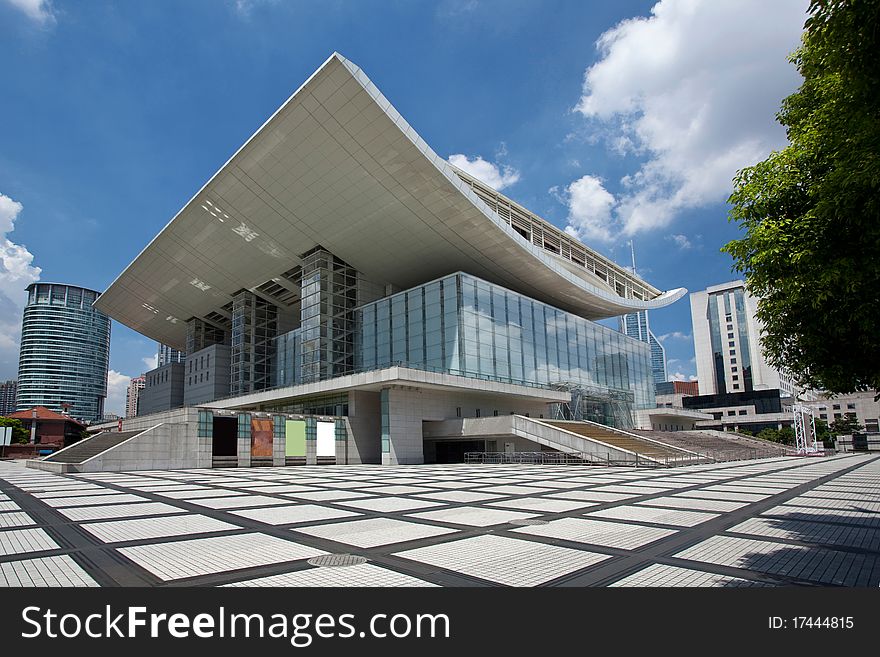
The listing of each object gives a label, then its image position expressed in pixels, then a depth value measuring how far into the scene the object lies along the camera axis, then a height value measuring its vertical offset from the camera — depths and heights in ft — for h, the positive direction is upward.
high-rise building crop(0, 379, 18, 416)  628.69 +35.21
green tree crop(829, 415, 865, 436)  252.42 -11.28
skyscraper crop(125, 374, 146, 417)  624.34 +36.86
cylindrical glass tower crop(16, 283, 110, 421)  481.46 +65.01
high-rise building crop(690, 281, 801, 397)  401.08 +47.88
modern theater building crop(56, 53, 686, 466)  116.37 +35.82
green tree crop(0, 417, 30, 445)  221.25 -1.74
